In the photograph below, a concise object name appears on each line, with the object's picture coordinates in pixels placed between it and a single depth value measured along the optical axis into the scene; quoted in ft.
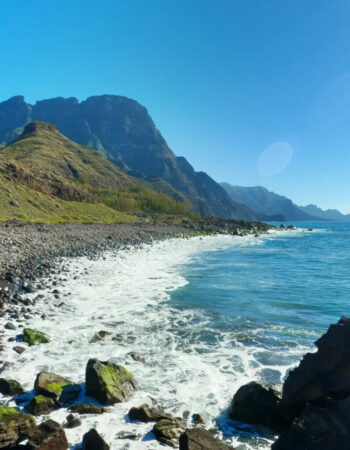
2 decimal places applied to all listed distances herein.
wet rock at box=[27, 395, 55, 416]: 22.79
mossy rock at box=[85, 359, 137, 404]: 25.21
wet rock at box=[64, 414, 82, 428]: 21.50
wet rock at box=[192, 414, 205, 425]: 23.51
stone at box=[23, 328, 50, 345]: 36.19
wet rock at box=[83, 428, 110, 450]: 18.76
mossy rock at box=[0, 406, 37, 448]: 18.38
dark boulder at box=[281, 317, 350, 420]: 20.51
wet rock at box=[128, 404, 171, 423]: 23.00
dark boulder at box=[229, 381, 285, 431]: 23.47
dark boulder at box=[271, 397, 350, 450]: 16.66
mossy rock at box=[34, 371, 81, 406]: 24.68
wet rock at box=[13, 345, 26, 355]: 33.47
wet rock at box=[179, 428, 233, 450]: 18.30
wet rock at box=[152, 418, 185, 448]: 20.65
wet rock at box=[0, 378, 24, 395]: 25.21
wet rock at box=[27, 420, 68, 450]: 17.76
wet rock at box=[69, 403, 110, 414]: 23.50
